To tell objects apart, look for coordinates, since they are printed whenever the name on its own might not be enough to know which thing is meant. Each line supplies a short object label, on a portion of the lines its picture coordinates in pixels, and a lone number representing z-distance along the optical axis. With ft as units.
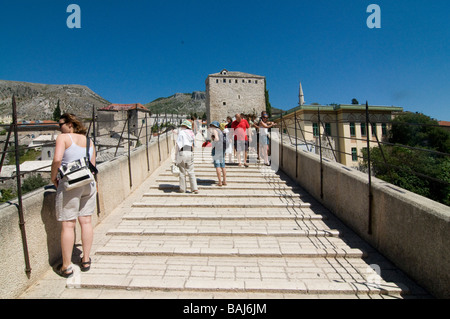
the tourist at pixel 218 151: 23.20
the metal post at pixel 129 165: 21.47
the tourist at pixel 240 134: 30.01
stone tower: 195.52
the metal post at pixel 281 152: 30.10
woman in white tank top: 10.96
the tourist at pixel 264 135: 31.00
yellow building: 124.98
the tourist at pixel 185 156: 21.29
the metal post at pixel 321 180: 19.71
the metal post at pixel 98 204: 16.30
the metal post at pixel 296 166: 25.39
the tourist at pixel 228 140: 31.80
